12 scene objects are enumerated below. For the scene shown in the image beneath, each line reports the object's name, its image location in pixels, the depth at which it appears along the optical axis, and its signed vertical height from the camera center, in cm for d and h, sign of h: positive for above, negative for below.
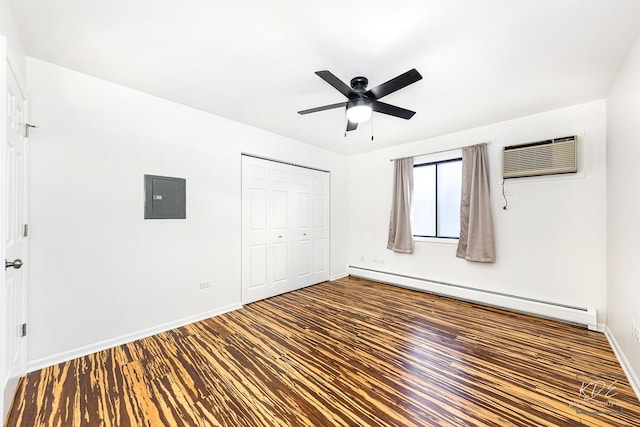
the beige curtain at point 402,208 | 454 +13
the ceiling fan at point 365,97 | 202 +102
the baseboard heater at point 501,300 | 301 -115
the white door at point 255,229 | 375 -21
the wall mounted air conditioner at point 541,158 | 309 +72
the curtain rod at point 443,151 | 380 +103
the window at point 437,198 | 419 +28
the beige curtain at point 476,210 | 369 +8
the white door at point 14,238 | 165 -17
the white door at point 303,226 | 455 -20
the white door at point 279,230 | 413 -25
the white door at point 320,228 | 485 -24
